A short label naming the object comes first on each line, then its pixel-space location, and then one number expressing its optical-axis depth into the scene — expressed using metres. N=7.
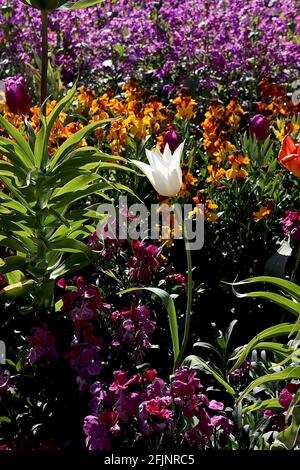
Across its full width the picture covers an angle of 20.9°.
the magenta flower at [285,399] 2.02
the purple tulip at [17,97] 3.02
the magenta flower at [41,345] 2.26
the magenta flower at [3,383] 2.15
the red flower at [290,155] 2.32
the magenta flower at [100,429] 1.94
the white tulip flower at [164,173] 2.27
